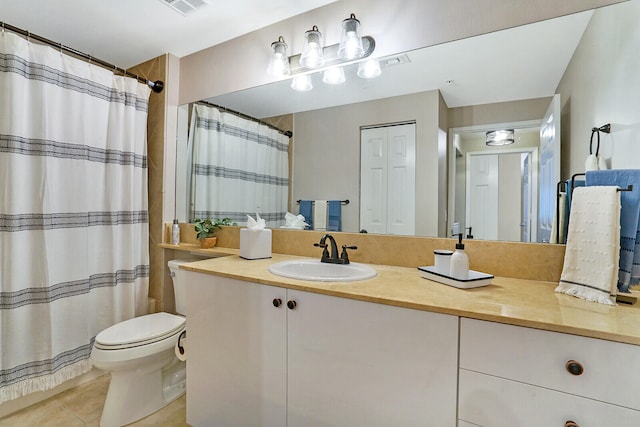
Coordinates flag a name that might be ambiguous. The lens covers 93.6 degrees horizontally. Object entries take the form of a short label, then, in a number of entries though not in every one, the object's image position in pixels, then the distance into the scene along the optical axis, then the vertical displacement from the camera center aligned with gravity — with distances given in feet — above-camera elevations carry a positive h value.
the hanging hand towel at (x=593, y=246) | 3.10 -0.36
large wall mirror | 4.14 +1.51
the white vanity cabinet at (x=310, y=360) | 3.12 -1.83
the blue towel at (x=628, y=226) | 3.18 -0.13
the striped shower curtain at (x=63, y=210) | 5.16 -0.05
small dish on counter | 3.67 -0.85
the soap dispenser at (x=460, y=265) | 3.75 -0.68
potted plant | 6.73 -0.48
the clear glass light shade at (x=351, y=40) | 5.08 +2.91
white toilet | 4.99 -2.69
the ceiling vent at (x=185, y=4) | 5.42 +3.76
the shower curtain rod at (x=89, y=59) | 5.18 +3.07
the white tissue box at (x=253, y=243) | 5.39 -0.61
